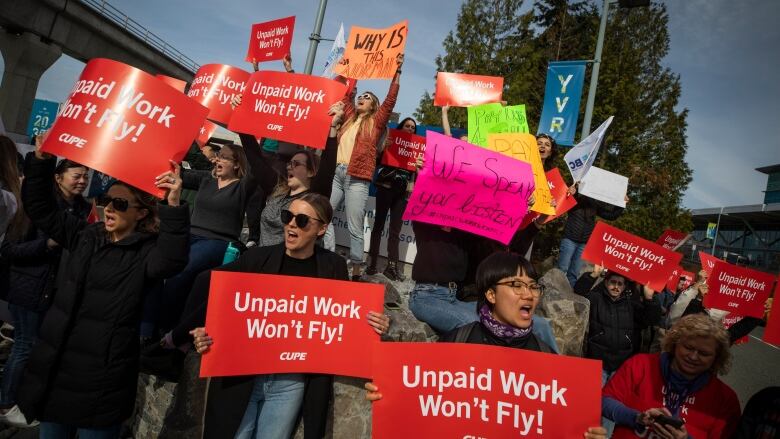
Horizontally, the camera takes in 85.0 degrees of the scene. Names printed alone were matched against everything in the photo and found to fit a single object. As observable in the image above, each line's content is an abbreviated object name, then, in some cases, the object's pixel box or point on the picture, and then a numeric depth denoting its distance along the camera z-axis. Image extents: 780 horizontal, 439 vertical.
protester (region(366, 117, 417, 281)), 5.11
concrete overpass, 19.59
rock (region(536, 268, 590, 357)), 4.38
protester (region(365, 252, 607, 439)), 2.02
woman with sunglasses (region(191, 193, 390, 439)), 2.16
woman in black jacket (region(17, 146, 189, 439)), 2.08
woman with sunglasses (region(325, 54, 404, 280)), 4.50
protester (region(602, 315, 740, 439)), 2.20
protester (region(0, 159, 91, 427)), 3.12
